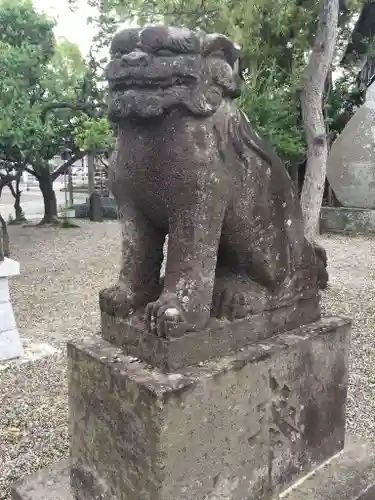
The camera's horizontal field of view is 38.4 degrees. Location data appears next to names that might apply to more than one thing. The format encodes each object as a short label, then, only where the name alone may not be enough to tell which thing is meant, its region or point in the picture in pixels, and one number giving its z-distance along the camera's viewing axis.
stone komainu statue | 1.56
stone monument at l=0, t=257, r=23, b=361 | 3.84
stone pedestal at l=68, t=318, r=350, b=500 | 1.61
